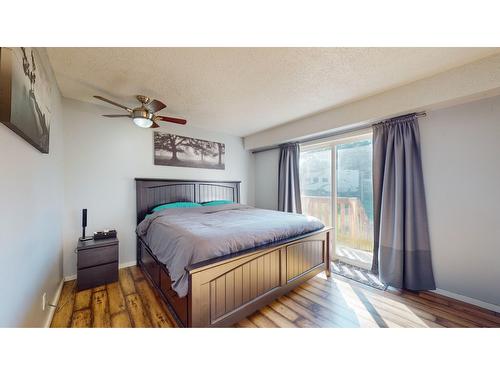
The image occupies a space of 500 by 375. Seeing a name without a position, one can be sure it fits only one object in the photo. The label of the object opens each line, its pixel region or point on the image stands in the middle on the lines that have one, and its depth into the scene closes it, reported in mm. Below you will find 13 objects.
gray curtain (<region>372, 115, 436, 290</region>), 2162
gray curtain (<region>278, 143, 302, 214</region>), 3617
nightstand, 2109
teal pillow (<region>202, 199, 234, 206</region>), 3374
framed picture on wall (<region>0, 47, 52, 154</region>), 793
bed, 1379
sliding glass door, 2832
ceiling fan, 2047
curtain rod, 2191
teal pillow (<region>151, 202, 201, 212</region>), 2839
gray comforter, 1452
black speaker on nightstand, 2330
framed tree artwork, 3133
